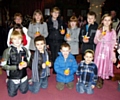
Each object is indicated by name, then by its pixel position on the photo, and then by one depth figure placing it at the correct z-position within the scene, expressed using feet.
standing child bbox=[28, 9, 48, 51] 8.22
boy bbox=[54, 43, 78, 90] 7.00
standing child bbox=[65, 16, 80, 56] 7.98
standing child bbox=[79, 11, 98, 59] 7.32
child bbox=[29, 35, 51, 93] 6.57
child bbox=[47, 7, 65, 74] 8.05
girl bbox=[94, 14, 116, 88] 7.05
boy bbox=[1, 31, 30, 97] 6.04
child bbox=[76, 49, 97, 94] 6.68
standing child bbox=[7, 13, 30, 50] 8.20
